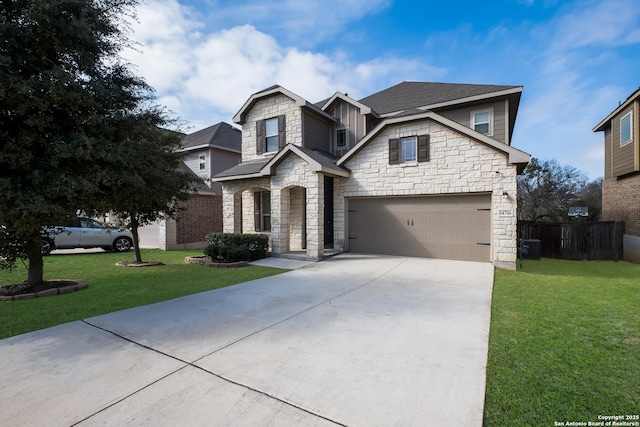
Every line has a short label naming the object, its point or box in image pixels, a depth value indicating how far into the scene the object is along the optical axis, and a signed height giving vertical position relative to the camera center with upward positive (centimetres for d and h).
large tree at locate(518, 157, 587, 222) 2489 +180
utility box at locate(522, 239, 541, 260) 1146 -153
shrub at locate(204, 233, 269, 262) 998 -121
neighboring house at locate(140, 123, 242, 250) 1513 +72
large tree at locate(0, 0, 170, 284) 479 +183
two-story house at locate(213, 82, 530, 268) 968 +135
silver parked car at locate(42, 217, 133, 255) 1280 -112
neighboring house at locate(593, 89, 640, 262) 1182 +179
